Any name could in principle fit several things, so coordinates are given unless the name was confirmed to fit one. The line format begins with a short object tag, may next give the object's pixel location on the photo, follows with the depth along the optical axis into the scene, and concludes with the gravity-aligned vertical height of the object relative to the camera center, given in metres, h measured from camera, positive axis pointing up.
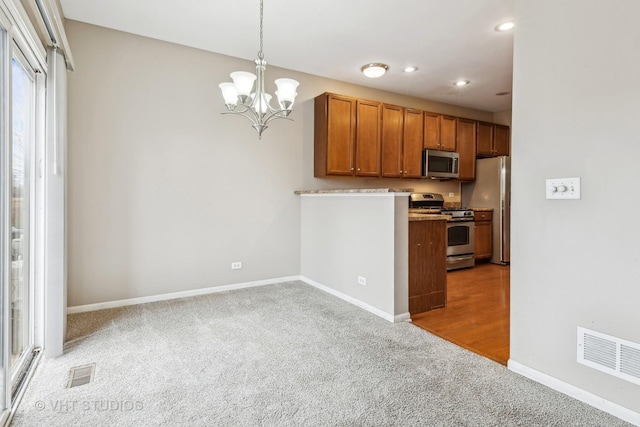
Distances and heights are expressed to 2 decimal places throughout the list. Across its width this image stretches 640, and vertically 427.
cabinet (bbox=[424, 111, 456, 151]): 5.22 +1.24
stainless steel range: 5.15 -0.30
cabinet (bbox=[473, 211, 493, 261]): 5.55 -0.39
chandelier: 2.32 +0.85
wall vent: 1.59 -0.70
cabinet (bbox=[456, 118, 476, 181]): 5.62 +1.09
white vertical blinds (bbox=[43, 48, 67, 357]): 2.26 +0.02
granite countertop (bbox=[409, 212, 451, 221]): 3.12 -0.06
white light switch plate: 1.78 +0.12
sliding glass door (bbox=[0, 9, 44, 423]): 1.61 +0.03
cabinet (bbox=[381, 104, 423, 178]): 4.81 +1.00
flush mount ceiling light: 4.10 +1.74
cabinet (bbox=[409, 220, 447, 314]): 3.16 -0.52
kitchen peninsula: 2.97 -0.36
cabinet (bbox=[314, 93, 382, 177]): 4.32 +0.98
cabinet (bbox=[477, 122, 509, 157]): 5.86 +1.25
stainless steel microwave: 5.20 +0.74
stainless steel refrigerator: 5.53 +0.26
